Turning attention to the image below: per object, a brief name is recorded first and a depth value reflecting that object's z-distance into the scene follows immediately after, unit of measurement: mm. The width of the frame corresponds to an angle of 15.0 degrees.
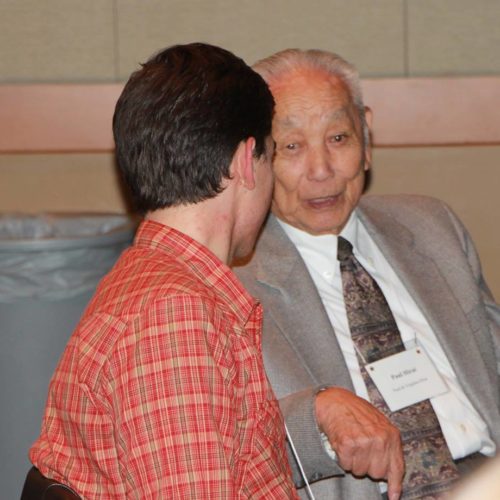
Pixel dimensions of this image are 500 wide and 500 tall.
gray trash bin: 5822
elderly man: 4650
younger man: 2738
